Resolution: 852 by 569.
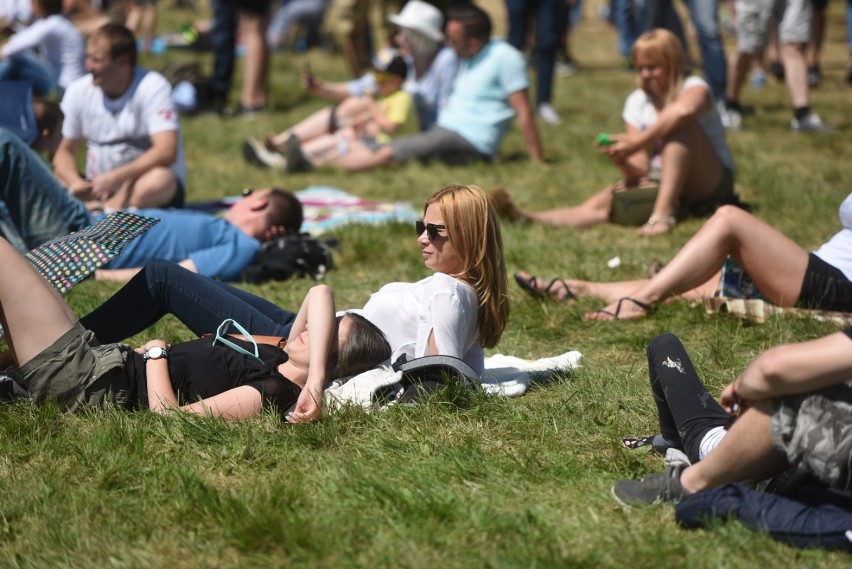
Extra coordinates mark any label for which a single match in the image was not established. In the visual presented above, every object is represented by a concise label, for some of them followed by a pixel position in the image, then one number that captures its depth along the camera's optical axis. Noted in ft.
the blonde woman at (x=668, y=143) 43.98
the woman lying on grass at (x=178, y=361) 24.25
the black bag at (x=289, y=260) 39.14
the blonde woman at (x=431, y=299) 25.77
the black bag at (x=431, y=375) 24.97
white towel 26.84
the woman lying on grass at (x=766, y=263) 30.71
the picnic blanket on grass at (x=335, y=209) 48.11
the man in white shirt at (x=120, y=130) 44.29
